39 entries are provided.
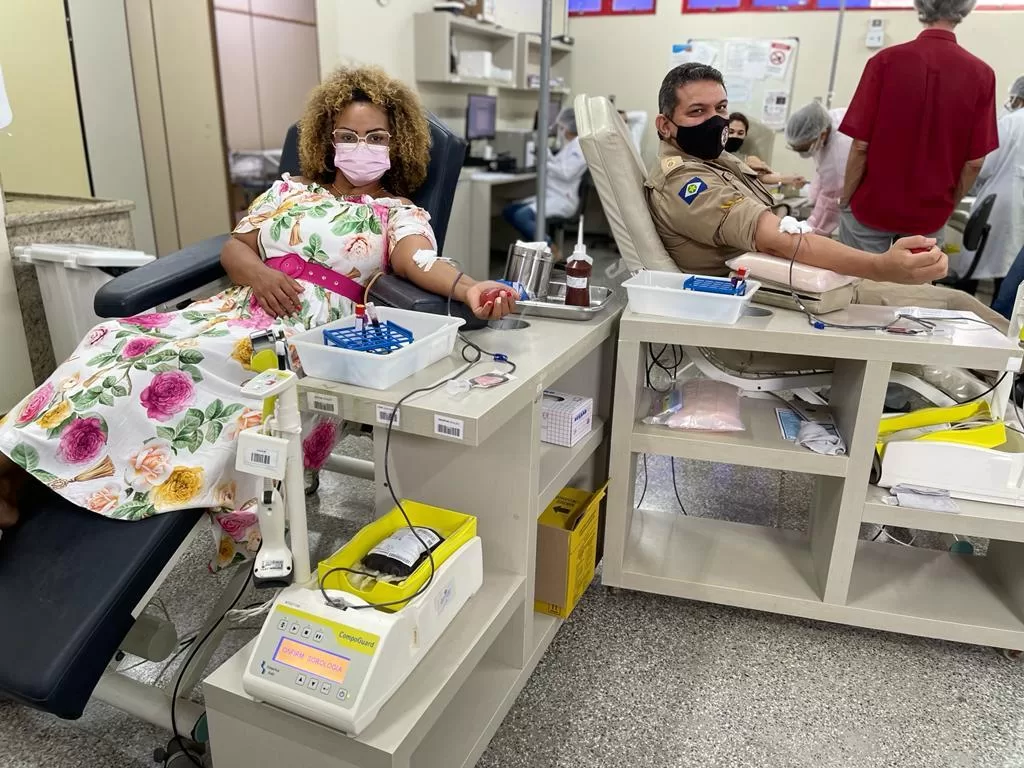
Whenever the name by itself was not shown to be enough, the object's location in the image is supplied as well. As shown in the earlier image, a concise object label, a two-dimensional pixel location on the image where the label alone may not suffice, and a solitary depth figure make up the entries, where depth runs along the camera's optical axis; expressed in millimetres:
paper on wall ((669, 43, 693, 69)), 5816
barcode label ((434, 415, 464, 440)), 1047
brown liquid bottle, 1610
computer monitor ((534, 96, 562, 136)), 5695
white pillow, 1584
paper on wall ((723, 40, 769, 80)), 5641
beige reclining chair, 1836
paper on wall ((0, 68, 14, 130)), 1916
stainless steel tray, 1571
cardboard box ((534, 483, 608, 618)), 1562
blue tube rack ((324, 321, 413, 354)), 1171
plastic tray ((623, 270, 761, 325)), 1528
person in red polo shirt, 2469
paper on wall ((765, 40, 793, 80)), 5582
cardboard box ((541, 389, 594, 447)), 1592
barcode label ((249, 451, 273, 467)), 953
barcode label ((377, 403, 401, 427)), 1090
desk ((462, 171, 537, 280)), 4598
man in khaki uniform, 1711
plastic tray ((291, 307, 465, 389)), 1127
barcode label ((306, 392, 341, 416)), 1135
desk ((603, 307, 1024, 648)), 1477
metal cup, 1702
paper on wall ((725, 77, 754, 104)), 5750
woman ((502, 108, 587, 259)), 4892
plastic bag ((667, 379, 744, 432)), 1666
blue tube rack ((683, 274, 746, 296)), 1553
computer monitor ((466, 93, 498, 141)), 4742
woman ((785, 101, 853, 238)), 3342
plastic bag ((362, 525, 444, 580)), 1095
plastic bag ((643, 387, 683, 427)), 1709
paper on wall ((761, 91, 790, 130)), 5707
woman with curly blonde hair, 1274
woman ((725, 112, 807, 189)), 2520
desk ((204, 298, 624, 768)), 998
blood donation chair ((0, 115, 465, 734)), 1077
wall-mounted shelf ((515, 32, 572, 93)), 5371
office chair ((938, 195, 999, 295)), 3463
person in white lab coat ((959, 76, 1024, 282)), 3480
